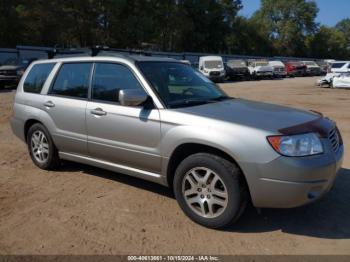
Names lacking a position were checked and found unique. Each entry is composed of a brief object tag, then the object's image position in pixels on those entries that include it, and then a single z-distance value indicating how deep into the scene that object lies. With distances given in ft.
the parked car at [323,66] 171.46
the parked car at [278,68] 136.87
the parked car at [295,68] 151.53
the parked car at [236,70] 120.37
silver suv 13.28
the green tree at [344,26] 411.95
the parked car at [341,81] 84.03
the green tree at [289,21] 303.48
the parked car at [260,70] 130.11
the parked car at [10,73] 78.74
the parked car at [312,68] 160.04
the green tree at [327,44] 316.60
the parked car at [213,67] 109.44
